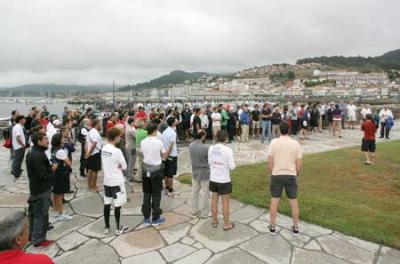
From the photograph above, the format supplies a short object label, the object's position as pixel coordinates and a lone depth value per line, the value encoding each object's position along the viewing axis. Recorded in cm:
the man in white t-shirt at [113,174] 446
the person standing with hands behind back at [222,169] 456
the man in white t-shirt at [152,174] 483
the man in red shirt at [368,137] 931
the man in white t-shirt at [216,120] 1210
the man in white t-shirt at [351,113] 1811
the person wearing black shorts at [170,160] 589
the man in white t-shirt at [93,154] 630
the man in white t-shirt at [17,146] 753
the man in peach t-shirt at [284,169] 454
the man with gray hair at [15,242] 180
